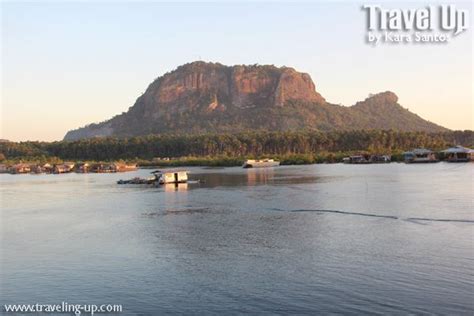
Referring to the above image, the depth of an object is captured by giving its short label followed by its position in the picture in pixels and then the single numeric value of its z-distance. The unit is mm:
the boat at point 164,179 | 71125
